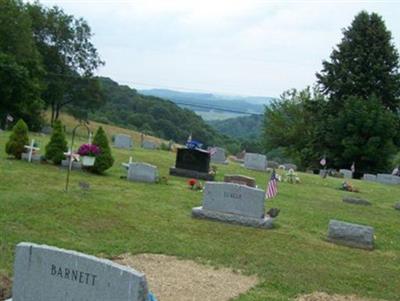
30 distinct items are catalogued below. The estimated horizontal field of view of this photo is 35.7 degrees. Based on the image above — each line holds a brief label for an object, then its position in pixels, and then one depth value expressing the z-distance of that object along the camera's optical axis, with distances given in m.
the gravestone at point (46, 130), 42.62
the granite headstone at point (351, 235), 12.87
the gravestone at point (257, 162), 31.48
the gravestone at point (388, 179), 32.78
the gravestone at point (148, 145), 39.08
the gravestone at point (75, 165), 20.20
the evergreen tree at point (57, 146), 20.11
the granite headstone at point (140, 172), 19.77
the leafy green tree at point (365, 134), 42.19
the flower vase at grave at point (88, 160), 18.61
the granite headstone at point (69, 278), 5.41
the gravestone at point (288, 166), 37.42
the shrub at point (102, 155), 19.69
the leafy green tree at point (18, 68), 40.91
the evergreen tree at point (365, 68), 46.66
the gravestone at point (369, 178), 34.25
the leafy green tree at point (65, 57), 56.03
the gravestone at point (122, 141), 35.16
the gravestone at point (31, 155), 20.55
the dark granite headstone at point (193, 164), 23.39
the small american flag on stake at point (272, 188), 15.87
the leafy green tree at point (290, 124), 57.81
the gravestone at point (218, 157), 33.00
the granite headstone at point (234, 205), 14.11
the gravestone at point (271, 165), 35.07
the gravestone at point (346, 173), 35.61
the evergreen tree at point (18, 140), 20.70
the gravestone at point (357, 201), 20.53
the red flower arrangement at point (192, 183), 19.57
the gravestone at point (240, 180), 18.52
